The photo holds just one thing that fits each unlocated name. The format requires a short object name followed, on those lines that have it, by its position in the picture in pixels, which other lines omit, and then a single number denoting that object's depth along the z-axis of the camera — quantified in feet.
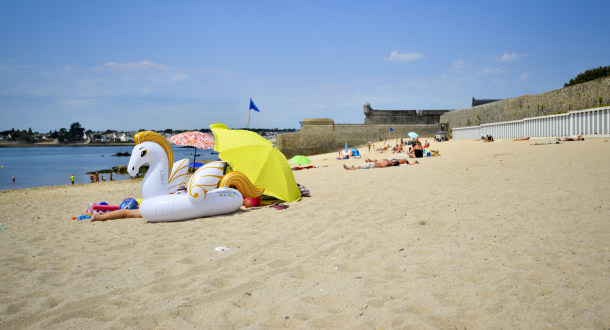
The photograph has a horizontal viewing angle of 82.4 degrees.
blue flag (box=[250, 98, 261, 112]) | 44.65
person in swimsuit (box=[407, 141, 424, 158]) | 51.15
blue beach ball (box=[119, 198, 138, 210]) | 23.04
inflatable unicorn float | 19.98
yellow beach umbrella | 23.45
